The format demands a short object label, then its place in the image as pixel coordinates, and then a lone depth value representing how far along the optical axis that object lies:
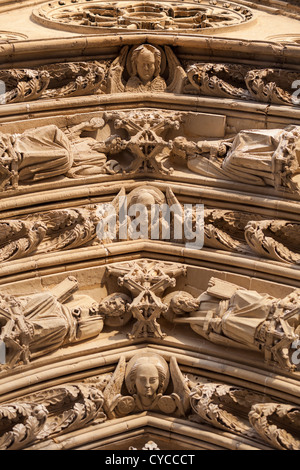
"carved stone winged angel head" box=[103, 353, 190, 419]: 10.56
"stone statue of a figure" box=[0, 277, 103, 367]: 10.38
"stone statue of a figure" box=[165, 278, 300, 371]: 10.36
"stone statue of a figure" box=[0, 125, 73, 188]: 11.62
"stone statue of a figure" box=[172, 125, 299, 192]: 11.52
